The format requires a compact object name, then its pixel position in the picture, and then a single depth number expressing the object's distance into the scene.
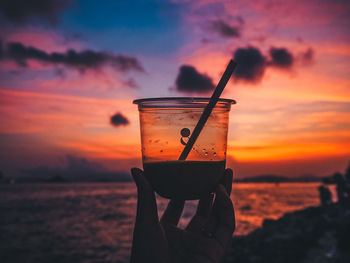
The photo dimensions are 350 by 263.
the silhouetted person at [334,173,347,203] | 15.36
